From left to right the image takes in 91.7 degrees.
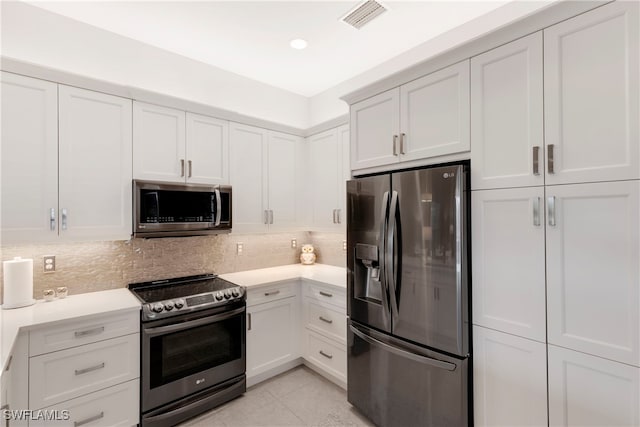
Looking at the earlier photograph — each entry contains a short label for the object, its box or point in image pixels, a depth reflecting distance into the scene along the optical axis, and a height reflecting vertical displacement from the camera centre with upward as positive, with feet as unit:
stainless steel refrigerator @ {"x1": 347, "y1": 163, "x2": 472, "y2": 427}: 5.73 -1.67
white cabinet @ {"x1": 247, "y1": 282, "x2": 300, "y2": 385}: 8.87 -3.41
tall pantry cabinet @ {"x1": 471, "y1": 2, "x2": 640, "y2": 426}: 4.25 -0.12
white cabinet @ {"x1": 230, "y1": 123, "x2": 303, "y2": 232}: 9.76 +1.26
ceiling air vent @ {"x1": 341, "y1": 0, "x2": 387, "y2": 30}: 7.16 +4.85
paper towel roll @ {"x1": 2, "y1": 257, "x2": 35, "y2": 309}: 6.53 -1.41
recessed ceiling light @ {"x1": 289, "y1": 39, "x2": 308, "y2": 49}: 8.73 +4.91
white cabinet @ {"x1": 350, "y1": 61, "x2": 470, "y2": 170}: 5.96 +2.05
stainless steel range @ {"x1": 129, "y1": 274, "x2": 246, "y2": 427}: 7.00 -3.25
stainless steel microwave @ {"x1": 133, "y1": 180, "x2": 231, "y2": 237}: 7.65 +0.18
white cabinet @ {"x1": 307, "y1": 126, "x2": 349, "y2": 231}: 10.07 +1.33
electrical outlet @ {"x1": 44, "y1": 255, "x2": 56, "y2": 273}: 7.46 -1.14
